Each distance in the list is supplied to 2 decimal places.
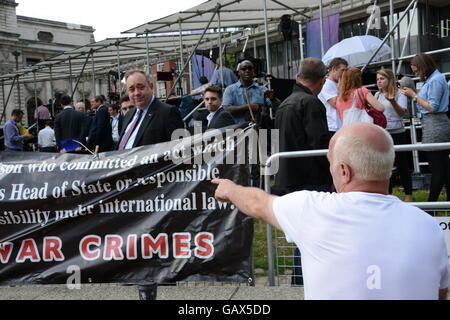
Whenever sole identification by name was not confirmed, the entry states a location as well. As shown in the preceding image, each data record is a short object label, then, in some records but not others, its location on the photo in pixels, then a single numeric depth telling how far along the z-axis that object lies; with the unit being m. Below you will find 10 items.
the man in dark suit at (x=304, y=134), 4.82
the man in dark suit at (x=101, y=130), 9.22
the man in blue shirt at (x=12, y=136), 14.12
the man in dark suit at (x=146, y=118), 5.38
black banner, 4.71
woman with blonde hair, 7.11
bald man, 2.02
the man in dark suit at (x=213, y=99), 6.91
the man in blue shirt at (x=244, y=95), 7.89
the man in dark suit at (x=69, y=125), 10.67
